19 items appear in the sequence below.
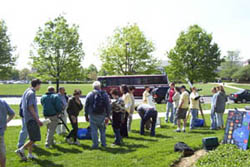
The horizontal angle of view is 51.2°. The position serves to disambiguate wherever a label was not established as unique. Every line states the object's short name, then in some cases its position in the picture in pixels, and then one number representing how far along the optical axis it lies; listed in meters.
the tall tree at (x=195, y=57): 36.88
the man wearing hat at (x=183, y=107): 9.35
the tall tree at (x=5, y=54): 30.96
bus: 31.97
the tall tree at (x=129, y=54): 35.84
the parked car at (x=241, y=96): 25.64
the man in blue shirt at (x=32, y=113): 5.86
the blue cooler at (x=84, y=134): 8.50
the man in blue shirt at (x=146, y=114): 8.66
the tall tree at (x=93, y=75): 109.19
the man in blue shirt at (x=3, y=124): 4.81
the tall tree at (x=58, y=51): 28.77
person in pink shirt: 11.31
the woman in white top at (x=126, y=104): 8.54
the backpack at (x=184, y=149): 6.65
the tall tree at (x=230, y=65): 86.88
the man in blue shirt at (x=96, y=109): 6.96
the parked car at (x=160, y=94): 24.00
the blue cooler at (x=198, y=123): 10.73
